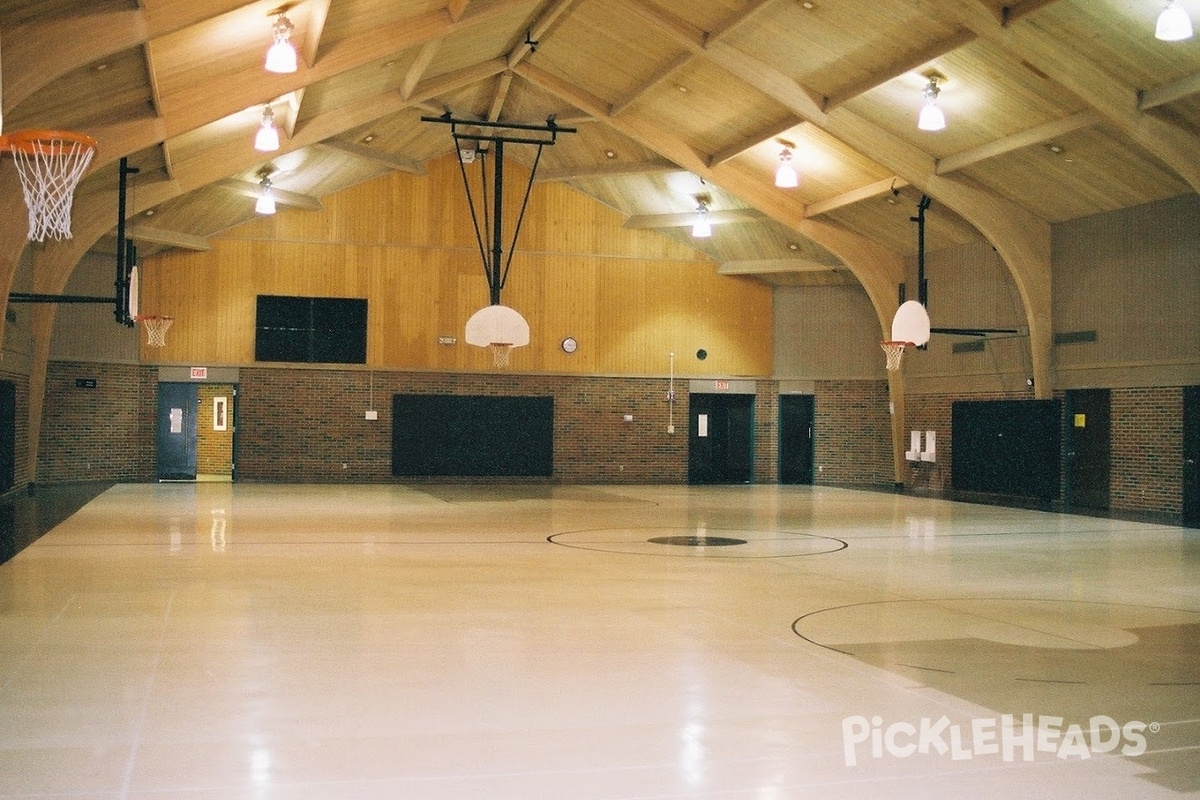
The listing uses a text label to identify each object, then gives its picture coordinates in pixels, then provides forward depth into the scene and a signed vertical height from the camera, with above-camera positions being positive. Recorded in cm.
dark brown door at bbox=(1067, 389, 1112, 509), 1814 -14
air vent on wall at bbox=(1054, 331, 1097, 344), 1789 +167
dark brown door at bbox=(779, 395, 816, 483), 2489 +5
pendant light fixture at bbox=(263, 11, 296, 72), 1154 +387
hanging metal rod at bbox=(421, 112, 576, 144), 1917 +539
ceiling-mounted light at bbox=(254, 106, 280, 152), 1525 +402
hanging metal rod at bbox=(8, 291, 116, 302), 1519 +177
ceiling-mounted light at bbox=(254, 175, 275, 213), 1956 +397
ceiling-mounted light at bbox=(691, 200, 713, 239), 2127 +397
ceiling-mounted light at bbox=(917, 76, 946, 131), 1373 +398
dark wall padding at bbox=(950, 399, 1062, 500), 1878 -15
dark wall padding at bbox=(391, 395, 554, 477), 2319 -10
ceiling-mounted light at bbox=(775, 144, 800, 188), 1738 +409
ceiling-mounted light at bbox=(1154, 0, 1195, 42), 1014 +384
